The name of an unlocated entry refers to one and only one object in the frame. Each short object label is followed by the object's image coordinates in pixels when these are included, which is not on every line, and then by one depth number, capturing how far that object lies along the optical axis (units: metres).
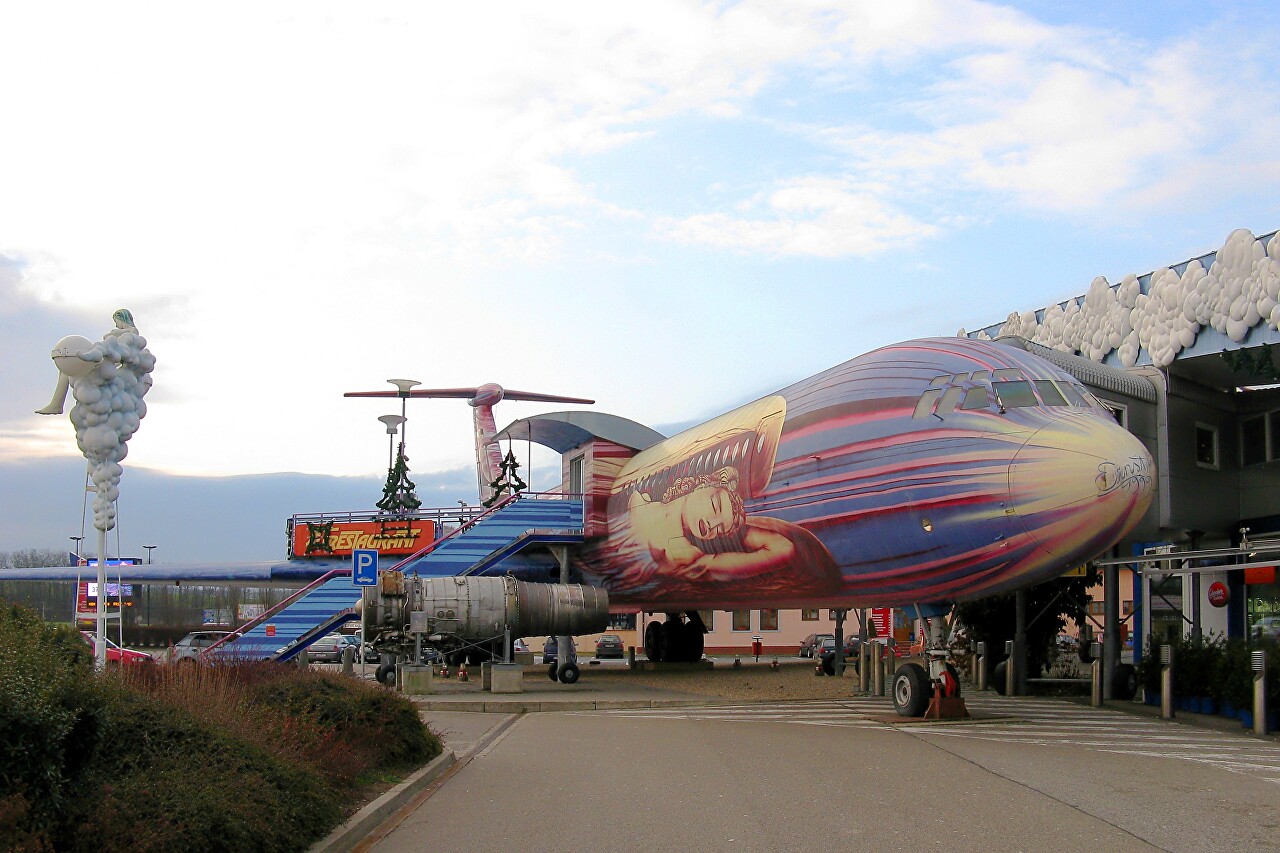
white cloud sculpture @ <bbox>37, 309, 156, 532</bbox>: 18.34
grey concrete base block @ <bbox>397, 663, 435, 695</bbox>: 25.41
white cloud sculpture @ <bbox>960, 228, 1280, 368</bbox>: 20.98
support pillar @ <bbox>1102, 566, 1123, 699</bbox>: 23.52
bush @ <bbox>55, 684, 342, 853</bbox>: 6.71
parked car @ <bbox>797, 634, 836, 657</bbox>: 51.59
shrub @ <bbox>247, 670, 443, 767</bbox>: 12.09
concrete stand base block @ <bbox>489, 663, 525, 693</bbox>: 25.80
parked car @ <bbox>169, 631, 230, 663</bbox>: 36.65
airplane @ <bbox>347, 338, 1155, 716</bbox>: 16.02
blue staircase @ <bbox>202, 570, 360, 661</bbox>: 26.78
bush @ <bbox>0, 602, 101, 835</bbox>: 6.34
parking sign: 19.17
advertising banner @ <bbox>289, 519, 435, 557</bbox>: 37.91
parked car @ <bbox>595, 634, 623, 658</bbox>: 55.19
